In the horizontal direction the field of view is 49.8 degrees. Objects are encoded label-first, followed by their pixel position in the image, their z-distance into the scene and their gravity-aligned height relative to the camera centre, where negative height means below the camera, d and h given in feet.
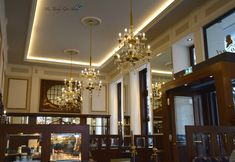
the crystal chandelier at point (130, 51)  16.34 +4.92
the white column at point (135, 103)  29.41 +2.78
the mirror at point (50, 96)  33.63 +4.25
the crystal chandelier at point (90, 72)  22.50 +5.30
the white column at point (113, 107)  35.99 +2.86
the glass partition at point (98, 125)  36.06 +0.32
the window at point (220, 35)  17.17 +6.42
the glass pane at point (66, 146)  6.66 -0.49
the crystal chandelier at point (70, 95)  28.25 +3.63
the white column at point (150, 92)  25.78 +3.53
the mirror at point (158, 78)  24.08 +4.69
